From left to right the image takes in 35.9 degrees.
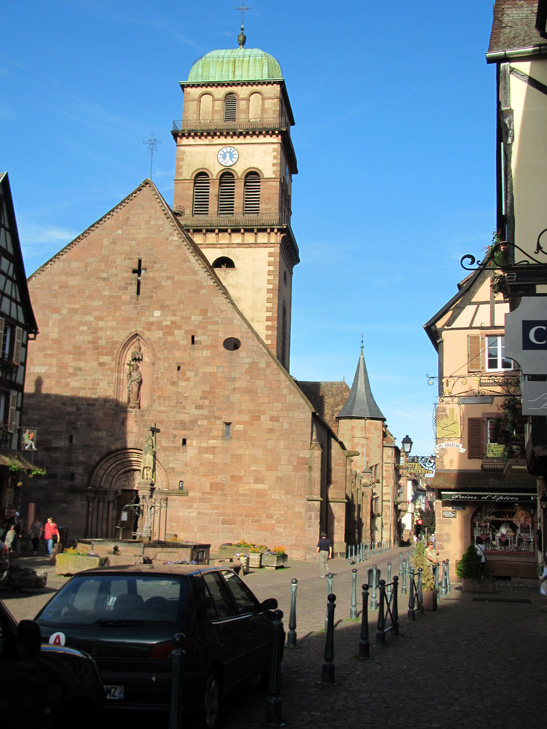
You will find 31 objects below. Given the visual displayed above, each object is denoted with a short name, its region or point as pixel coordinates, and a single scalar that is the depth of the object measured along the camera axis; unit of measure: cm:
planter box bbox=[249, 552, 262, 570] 2498
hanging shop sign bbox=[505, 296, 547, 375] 798
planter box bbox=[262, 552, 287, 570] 2541
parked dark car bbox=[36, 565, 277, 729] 593
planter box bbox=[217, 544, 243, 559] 2614
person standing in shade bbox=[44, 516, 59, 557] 2552
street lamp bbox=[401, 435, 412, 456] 3309
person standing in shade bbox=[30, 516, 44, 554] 2723
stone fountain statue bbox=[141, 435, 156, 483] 2548
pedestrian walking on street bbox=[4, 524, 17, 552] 2100
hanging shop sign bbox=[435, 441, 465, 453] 2442
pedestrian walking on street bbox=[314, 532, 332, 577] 2455
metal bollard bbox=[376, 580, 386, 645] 1101
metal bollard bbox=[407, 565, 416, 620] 1378
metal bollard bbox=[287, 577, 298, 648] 1090
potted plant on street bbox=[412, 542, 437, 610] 1566
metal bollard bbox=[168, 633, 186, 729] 539
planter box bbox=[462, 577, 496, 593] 1978
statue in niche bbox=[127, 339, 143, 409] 3157
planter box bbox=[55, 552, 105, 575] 1942
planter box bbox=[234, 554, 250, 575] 2289
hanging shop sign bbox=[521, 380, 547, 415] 802
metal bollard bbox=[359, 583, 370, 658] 1008
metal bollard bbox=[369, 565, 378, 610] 1464
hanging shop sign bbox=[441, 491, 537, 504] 2292
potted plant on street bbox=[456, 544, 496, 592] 1975
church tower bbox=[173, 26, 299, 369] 4150
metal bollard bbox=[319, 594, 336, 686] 847
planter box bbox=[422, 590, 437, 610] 1564
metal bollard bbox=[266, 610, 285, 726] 695
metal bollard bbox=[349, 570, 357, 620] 1365
